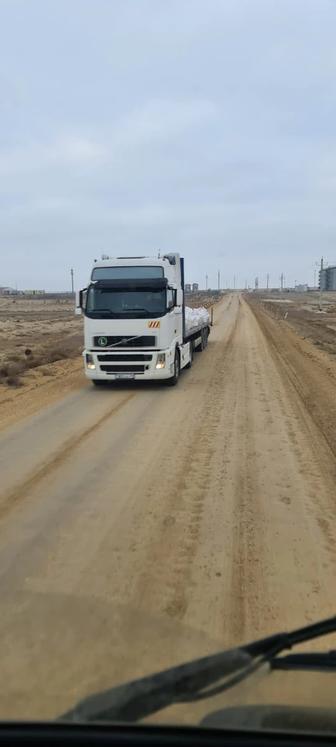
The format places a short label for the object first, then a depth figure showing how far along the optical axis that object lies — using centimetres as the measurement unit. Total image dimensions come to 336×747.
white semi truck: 1290
